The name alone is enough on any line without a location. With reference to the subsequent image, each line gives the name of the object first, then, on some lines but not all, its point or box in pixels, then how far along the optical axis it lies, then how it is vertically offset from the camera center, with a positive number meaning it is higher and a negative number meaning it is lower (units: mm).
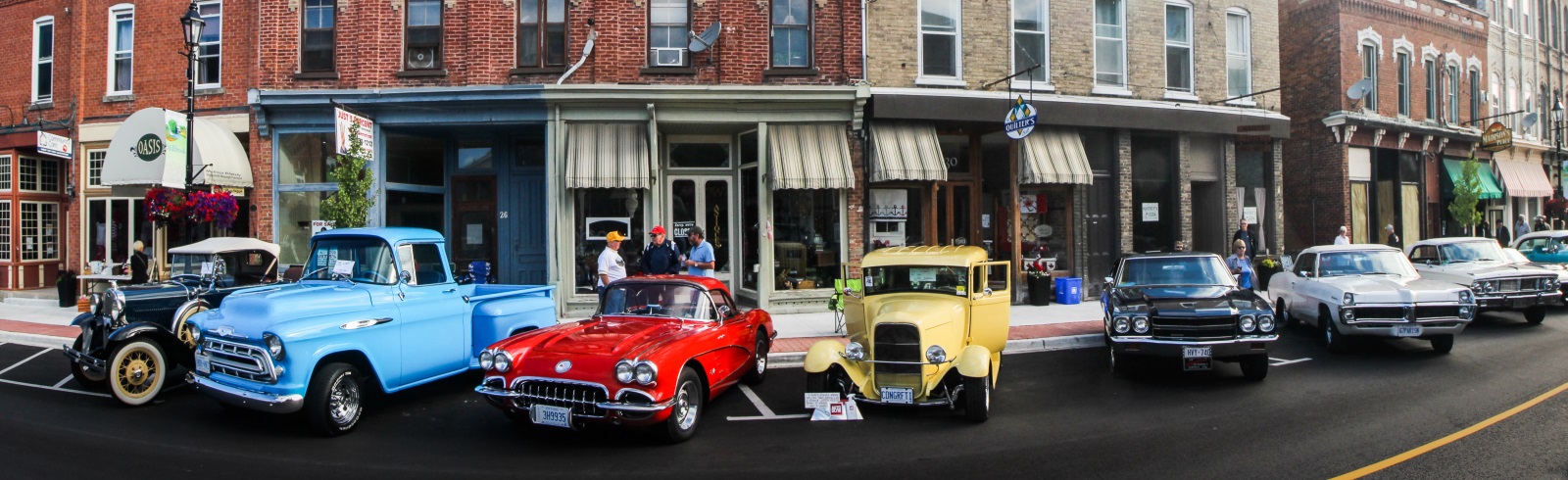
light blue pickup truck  6512 -700
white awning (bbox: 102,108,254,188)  14586 +1831
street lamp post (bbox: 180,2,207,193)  13227 +3190
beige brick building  15992 +2630
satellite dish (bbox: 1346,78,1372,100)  20719 +3995
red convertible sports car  6207 -926
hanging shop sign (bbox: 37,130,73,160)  16219 +2256
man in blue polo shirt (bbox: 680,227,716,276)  12216 -117
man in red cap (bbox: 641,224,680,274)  11688 -120
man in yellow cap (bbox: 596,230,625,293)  11320 -207
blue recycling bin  16312 -900
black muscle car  8516 -867
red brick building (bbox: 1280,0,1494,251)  22172 +3719
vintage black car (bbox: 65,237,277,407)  7871 -831
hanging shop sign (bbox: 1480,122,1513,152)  25969 +3396
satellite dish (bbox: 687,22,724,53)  14789 +3894
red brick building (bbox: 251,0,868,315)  14914 +2462
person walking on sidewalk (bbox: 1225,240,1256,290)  13156 -354
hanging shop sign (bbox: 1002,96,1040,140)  14725 +2360
